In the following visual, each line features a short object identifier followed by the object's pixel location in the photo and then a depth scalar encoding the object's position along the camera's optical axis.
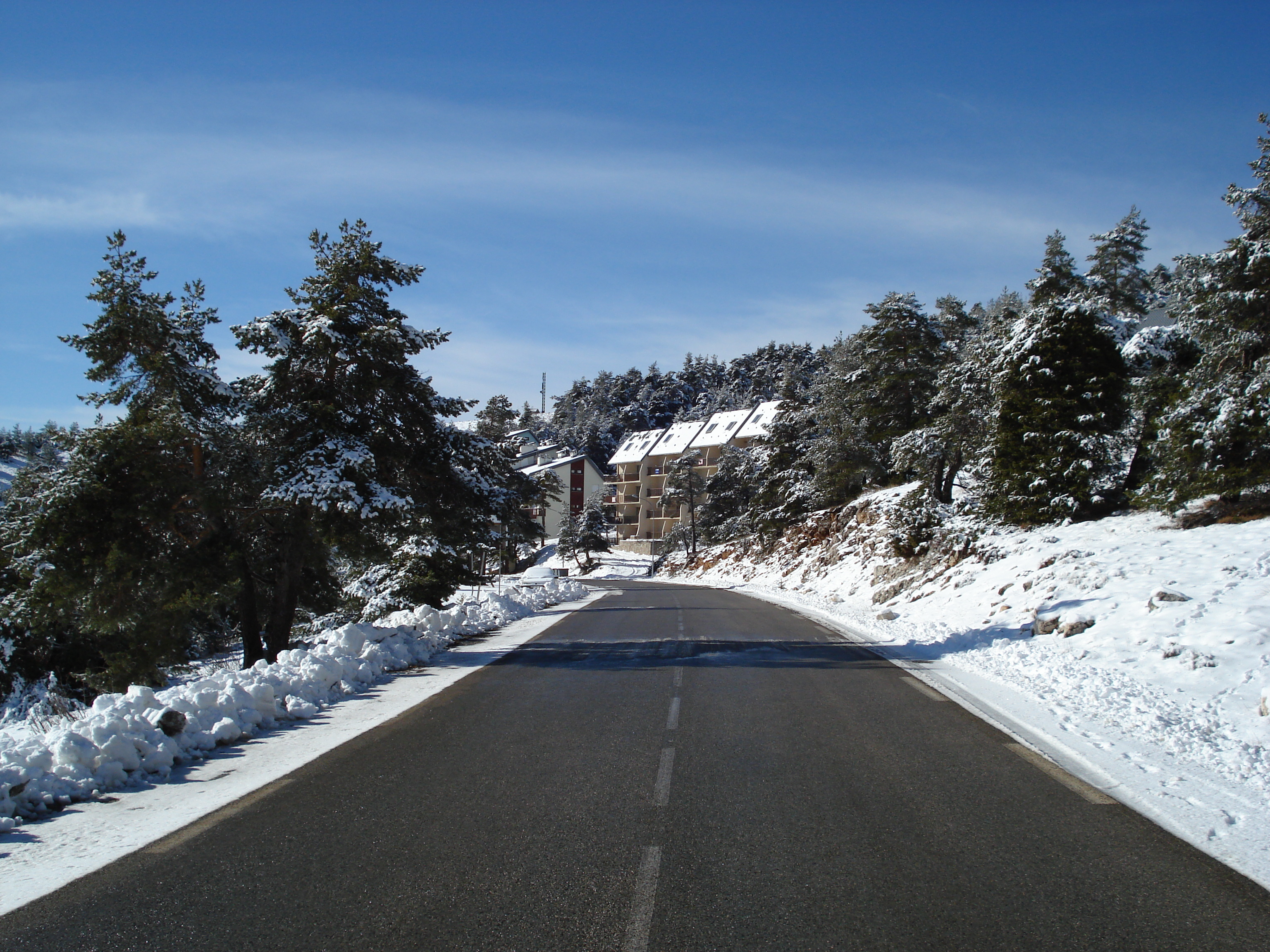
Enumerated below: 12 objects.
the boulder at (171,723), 7.66
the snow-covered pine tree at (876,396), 41.62
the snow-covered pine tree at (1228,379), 15.43
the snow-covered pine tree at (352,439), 16.80
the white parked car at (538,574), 71.44
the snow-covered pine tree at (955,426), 29.05
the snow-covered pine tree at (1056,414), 21.33
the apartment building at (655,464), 88.19
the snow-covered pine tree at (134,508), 15.84
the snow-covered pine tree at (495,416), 55.03
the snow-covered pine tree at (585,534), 81.50
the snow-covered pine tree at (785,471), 53.22
